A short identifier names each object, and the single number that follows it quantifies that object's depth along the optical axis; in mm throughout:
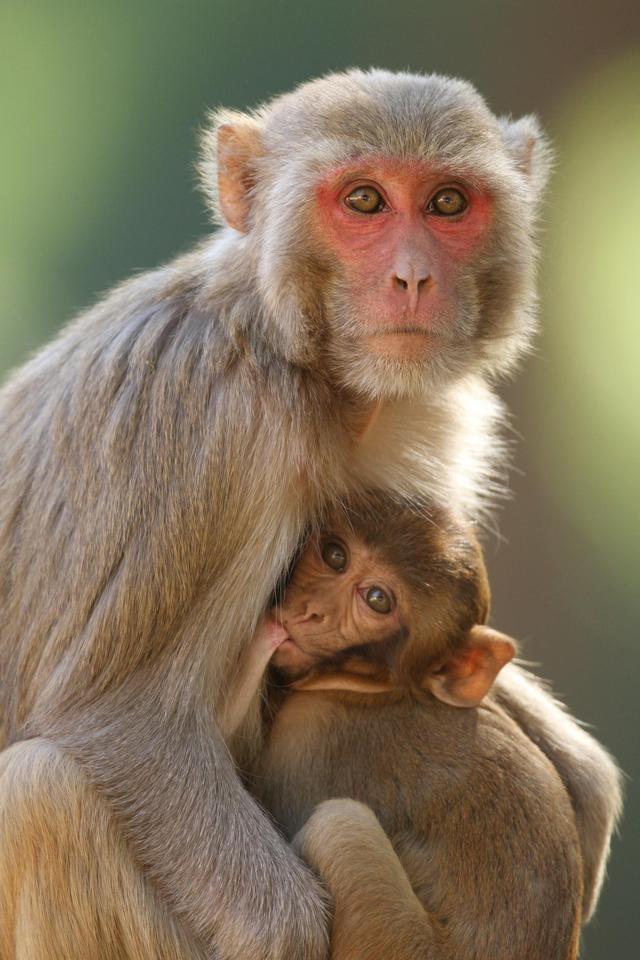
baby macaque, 9766
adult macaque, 9531
